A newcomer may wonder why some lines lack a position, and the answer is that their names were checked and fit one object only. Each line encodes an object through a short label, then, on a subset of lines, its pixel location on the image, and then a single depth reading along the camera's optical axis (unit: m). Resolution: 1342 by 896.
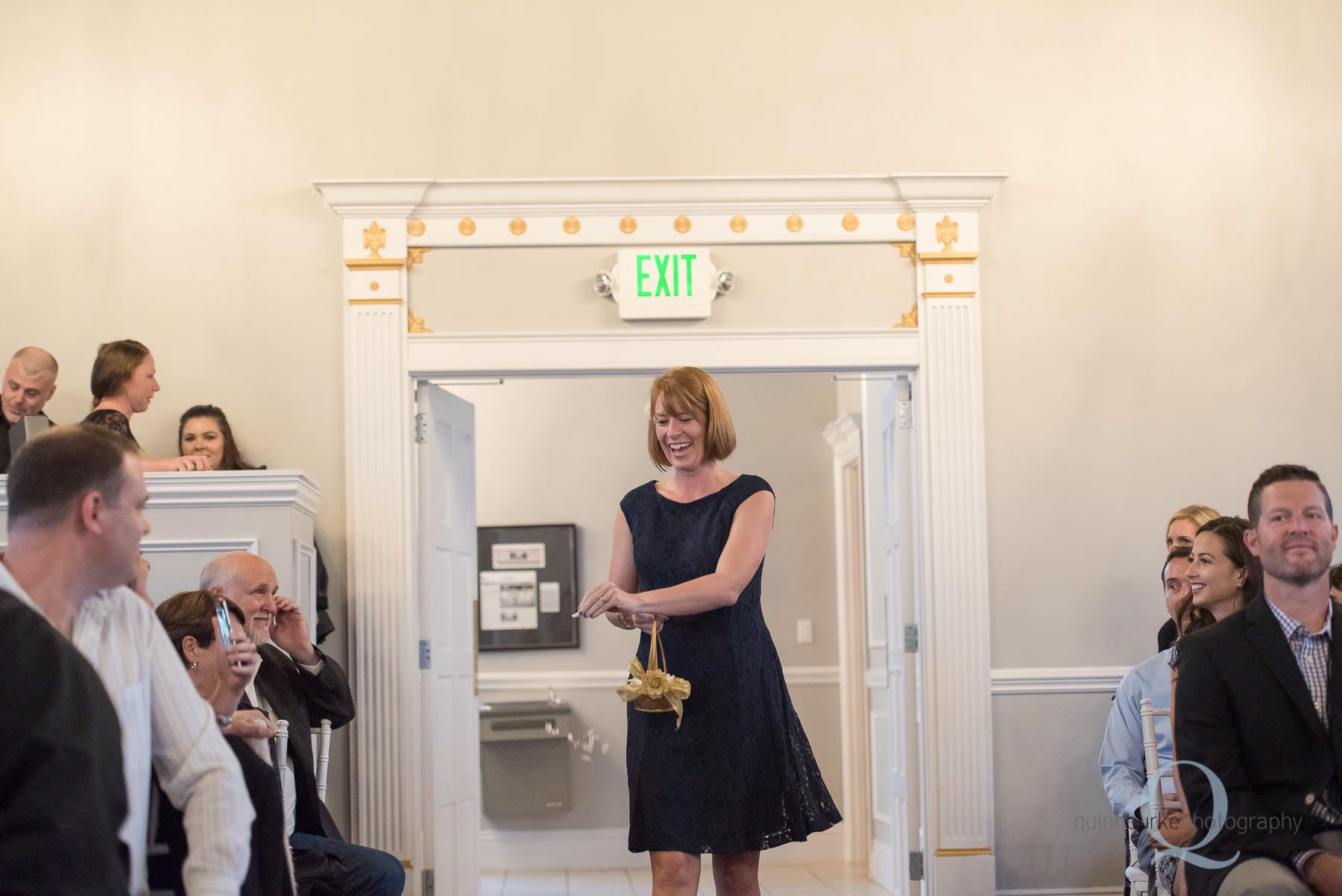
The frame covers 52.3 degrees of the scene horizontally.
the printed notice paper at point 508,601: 7.59
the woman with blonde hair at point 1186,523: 4.61
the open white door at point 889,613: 5.16
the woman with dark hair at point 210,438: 4.78
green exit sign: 5.02
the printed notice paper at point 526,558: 7.63
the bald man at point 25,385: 4.39
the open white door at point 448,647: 4.92
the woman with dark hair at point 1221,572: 3.28
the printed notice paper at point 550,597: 7.59
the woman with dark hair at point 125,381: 4.23
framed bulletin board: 7.57
